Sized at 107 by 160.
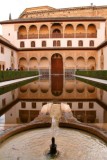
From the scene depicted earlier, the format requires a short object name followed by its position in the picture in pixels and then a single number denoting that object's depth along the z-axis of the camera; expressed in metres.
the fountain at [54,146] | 2.30
